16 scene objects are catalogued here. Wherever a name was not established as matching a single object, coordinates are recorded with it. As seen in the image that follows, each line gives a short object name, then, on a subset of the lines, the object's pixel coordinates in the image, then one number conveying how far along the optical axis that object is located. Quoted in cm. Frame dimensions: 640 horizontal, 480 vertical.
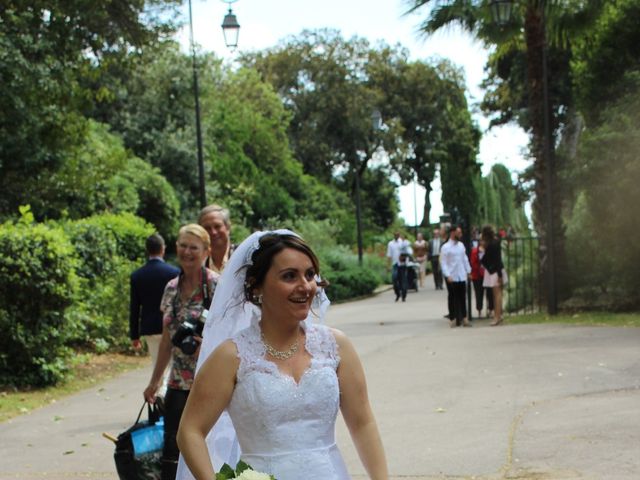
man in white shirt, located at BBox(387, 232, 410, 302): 3116
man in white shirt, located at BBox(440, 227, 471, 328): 2020
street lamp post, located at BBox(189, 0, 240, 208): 2320
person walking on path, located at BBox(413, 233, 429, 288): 3959
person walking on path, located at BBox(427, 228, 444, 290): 3438
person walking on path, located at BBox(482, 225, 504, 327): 2020
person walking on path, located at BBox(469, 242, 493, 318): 2198
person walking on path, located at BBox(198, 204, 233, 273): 784
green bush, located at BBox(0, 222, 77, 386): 1346
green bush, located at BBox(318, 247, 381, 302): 3572
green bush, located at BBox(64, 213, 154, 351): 1695
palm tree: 2128
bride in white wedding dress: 389
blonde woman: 670
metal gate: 2242
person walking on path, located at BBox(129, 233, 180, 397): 993
